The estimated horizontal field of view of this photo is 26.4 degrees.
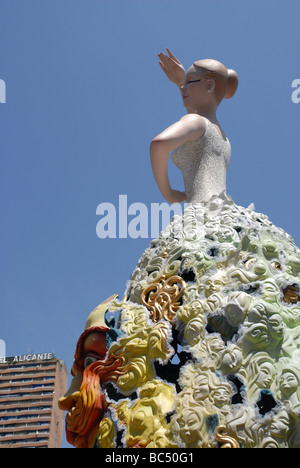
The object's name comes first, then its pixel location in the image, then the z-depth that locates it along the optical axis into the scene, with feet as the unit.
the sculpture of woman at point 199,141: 16.80
